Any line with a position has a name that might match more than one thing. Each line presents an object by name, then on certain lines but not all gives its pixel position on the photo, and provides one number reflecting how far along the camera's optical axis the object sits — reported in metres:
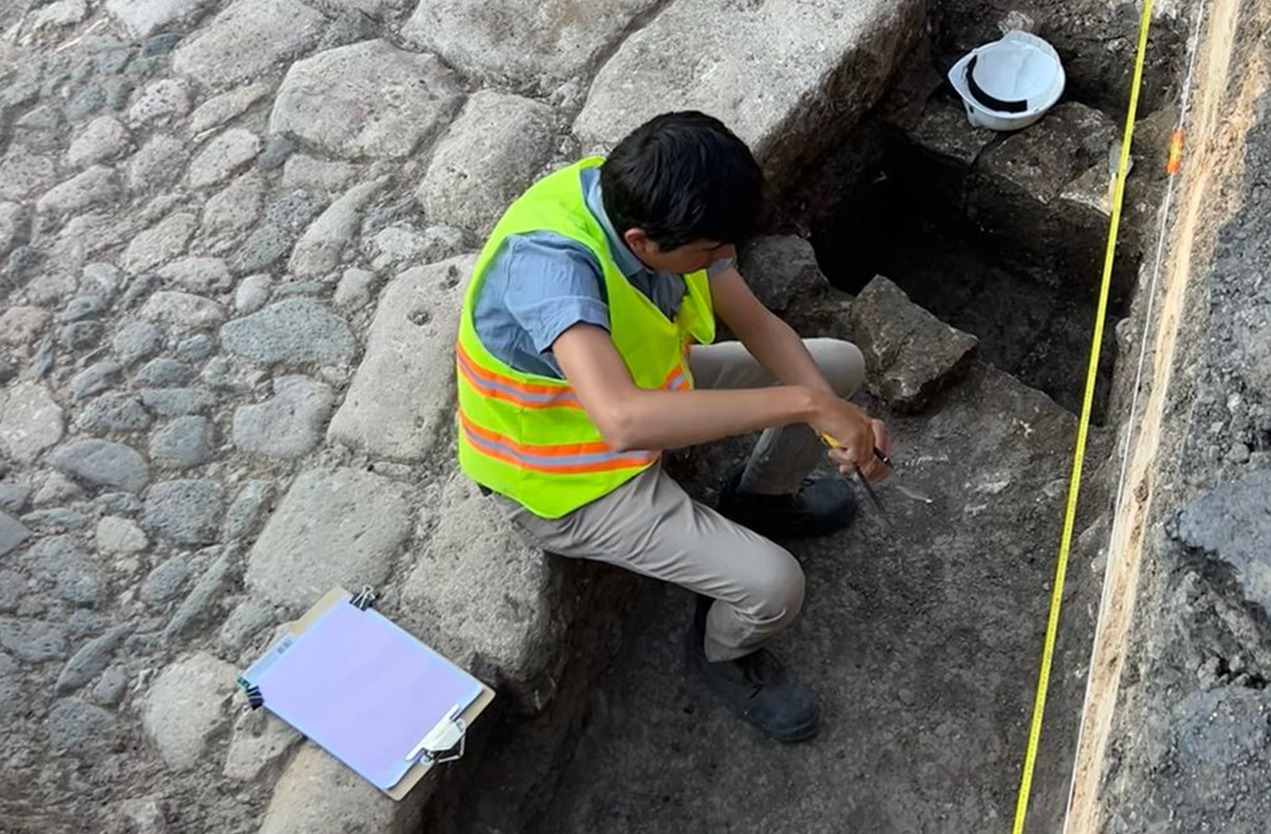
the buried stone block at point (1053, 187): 3.62
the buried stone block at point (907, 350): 3.32
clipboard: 2.52
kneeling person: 2.20
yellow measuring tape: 2.66
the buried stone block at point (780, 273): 3.46
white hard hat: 3.75
